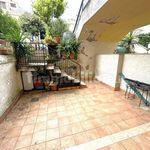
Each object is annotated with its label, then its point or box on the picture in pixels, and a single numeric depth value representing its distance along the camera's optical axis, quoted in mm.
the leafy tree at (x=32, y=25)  7258
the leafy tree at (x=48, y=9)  6562
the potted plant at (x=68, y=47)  5254
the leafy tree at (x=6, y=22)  6469
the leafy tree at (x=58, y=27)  7082
